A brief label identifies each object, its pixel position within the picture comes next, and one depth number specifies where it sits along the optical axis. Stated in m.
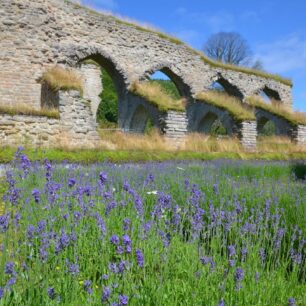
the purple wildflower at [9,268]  1.88
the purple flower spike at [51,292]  1.84
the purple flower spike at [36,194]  2.64
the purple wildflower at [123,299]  1.65
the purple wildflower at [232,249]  2.37
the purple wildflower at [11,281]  1.86
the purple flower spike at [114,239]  2.15
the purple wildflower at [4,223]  2.17
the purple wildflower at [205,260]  2.31
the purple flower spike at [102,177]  2.79
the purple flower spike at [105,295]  1.70
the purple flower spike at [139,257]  1.97
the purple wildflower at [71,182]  2.93
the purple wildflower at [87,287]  1.91
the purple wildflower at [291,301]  1.86
